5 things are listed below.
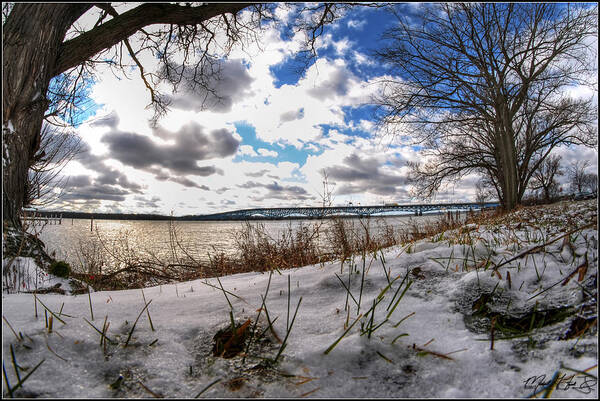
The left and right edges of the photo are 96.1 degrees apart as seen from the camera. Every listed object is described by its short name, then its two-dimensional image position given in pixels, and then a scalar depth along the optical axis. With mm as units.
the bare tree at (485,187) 18469
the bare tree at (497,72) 8711
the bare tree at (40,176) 4286
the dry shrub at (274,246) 5410
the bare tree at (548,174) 15305
